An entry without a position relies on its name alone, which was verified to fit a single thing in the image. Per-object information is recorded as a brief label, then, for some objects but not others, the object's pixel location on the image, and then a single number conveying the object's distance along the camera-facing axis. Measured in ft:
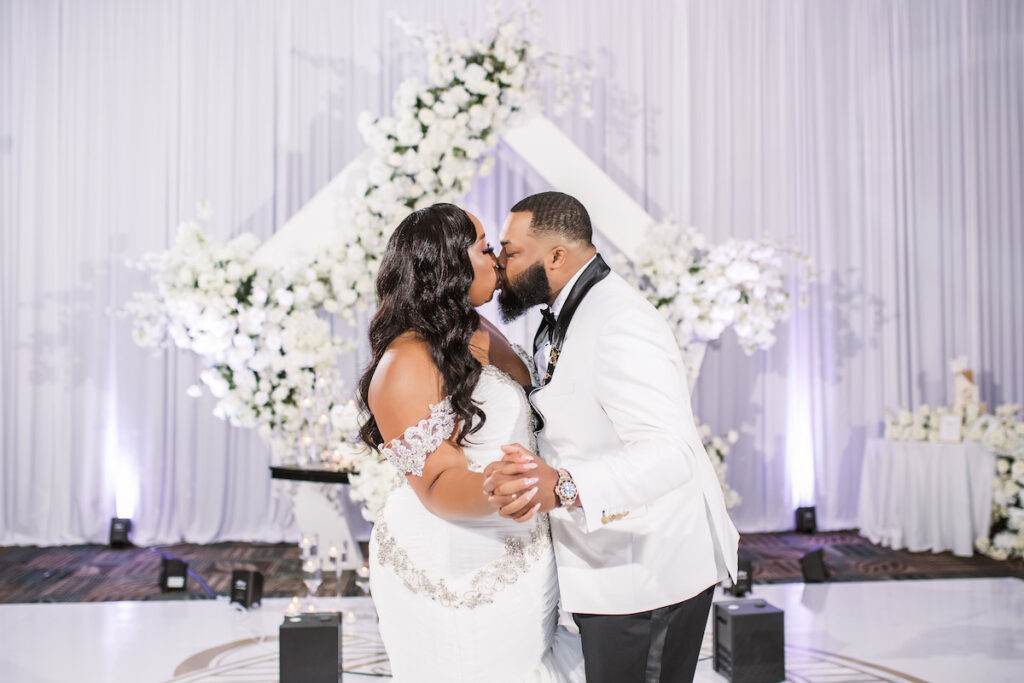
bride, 6.19
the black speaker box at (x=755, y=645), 11.48
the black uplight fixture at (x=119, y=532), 20.99
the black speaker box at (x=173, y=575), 16.51
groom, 5.81
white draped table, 19.17
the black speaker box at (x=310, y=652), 10.87
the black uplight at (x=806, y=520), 22.59
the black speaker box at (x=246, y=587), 14.99
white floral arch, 14.75
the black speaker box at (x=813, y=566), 17.10
